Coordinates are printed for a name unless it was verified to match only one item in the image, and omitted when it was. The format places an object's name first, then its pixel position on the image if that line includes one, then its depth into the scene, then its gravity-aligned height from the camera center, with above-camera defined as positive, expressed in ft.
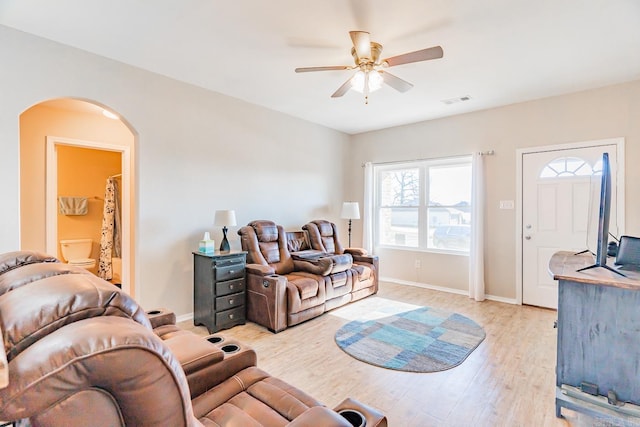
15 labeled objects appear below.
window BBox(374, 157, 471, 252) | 16.44 +0.55
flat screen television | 6.79 -0.08
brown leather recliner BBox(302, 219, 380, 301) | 14.63 -2.06
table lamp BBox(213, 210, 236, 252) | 11.94 -0.24
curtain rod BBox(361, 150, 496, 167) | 15.06 +3.00
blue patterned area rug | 9.01 -4.18
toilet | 16.56 -2.06
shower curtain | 16.78 -0.88
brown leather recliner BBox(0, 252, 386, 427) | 1.98 -0.98
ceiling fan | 7.82 +4.21
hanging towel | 16.77 +0.46
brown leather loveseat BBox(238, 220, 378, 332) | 11.29 -2.59
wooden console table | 6.07 -2.65
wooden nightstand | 11.09 -2.76
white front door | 12.68 +0.34
